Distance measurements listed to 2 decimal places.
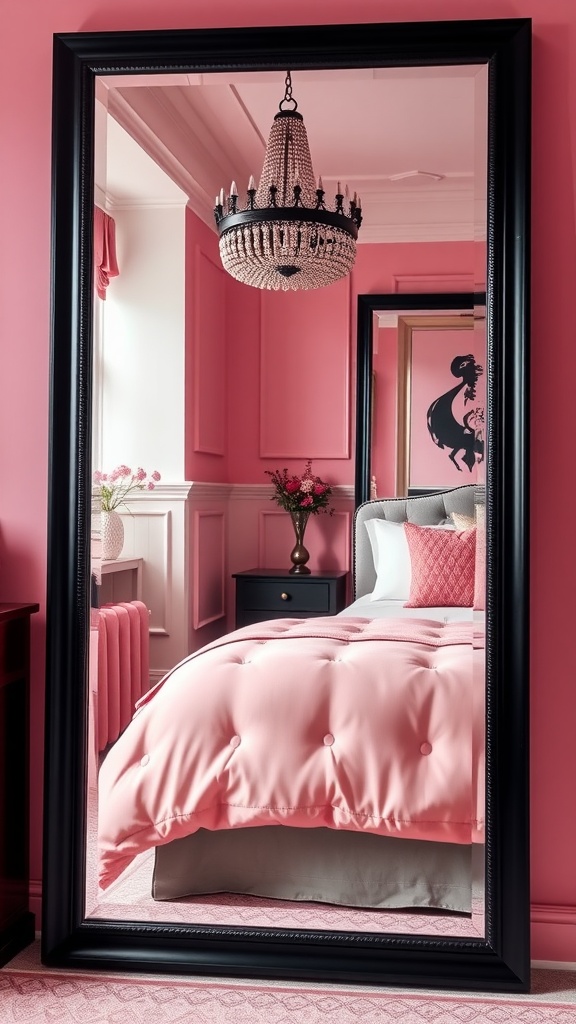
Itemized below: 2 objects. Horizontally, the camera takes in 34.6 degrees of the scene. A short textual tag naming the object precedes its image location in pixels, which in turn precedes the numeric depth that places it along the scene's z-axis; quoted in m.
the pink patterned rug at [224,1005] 2.04
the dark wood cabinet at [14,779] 2.30
